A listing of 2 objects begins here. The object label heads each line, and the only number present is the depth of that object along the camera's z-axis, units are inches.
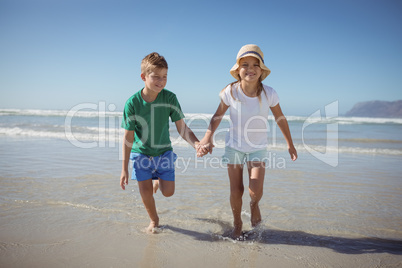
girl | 111.0
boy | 110.8
